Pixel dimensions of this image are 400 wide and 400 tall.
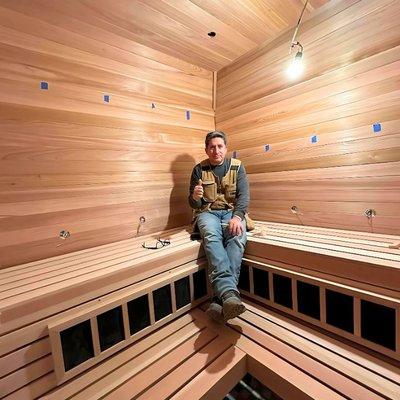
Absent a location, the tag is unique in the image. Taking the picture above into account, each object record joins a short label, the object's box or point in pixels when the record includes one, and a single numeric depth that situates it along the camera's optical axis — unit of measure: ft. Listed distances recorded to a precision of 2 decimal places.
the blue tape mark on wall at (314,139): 5.91
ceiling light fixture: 6.02
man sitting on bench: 4.34
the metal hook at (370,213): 5.11
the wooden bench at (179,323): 3.20
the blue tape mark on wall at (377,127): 4.93
